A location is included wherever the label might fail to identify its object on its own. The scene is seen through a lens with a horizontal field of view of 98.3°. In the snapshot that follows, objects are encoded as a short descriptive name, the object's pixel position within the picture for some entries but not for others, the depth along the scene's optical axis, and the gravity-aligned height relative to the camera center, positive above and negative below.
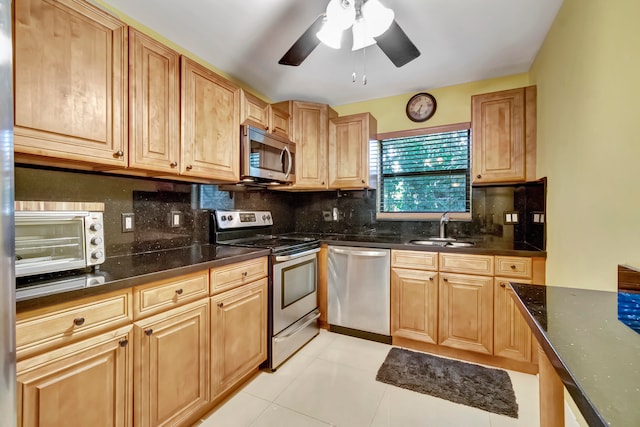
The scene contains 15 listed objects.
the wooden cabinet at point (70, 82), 1.11 +0.58
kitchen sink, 2.44 -0.28
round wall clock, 2.79 +1.08
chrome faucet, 2.62 -0.11
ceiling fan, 1.41 +1.00
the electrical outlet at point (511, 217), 2.44 -0.04
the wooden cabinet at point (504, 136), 2.20 +0.63
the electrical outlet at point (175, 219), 2.03 -0.06
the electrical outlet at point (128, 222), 1.74 -0.07
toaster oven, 1.11 -0.13
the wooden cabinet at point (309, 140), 2.80 +0.74
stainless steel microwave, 2.16 +0.47
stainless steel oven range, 2.09 -0.55
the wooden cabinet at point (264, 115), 2.20 +0.85
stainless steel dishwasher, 2.44 -0.74
